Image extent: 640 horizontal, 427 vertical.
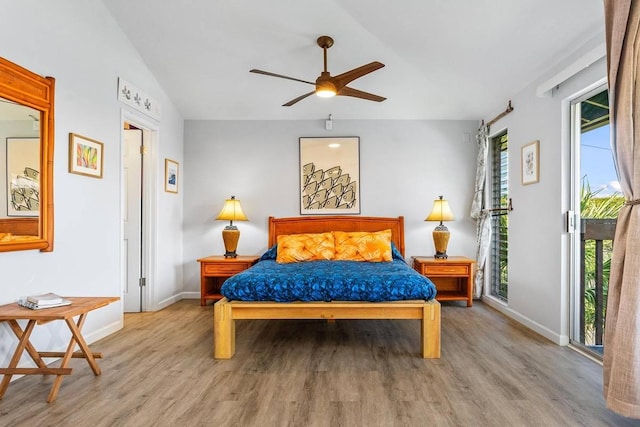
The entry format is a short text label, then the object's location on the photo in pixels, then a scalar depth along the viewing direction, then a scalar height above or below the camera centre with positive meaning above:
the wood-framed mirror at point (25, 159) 2.50 +0.37
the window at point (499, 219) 4.54 -0.06
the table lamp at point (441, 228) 4.75 -0.19
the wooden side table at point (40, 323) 2.27 -0.80
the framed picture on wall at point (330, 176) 5.17 +0.51
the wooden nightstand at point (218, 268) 4.64 -0.69
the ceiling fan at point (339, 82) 3.10 +1.12
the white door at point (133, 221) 4.43 -0.11
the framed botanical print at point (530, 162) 3.59 +0.52
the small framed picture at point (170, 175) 4.73 +0.47
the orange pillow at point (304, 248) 4.32 -0.42
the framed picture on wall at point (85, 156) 3.12 +0.49
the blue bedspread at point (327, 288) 3.04 -0.61
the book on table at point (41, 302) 2.40 -0.59
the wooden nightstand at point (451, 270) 4.55 -0.69
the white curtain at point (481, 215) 4.75 -0.02
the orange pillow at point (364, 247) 4.35 -0.40
